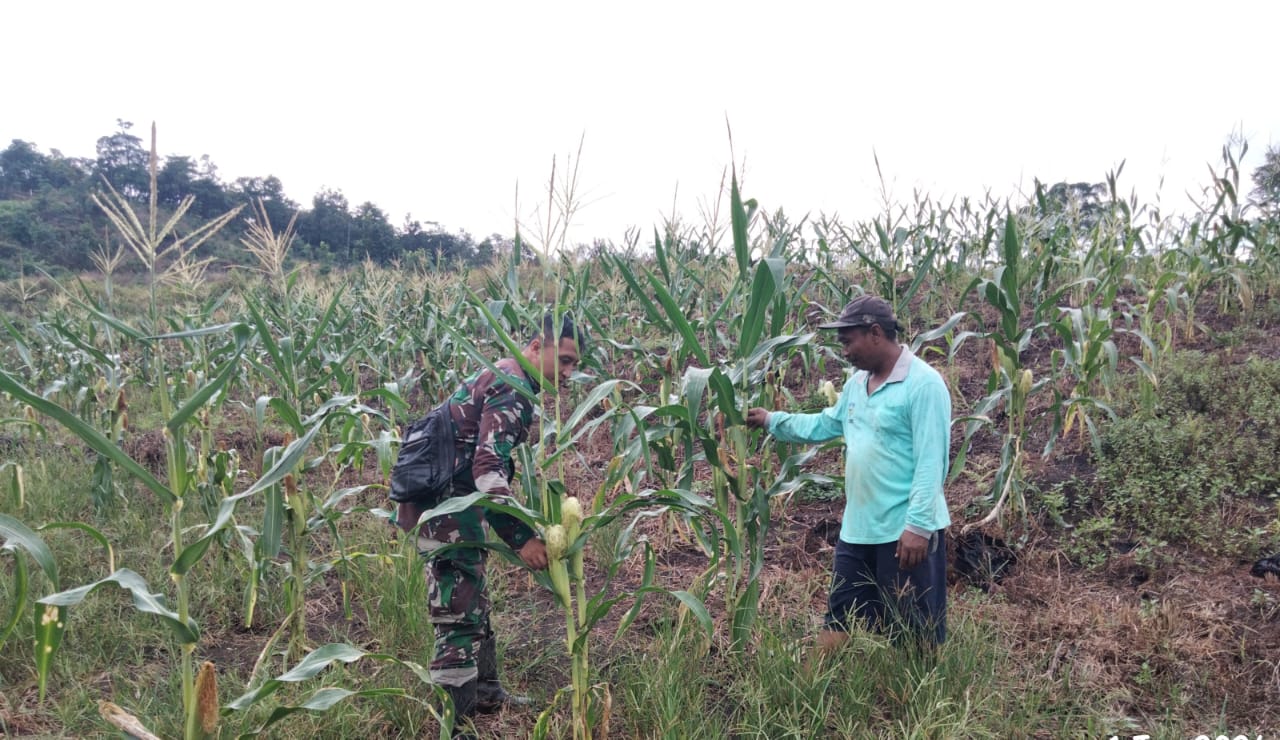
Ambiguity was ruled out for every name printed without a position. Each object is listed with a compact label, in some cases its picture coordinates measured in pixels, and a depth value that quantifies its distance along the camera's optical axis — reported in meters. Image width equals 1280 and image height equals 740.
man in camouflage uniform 2.61
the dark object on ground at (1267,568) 3.33
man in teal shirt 2.70
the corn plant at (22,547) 1.72
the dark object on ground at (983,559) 3.75
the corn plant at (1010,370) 3.74
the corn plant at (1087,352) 4.15
